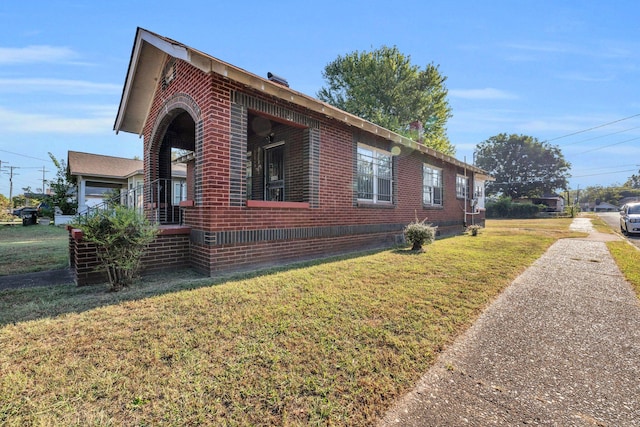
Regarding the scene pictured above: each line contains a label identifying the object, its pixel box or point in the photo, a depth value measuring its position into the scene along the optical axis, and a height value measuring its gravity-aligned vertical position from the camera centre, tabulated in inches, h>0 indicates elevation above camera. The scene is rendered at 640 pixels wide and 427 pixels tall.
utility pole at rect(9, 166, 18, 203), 2121.8 +242.7
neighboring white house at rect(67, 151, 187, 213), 742.5 +99.6
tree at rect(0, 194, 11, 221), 876.0 -14.4
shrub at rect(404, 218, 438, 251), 297.1 -28.3
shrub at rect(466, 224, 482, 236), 477.7 -39.0
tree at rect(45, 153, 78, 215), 778.2 +52.3
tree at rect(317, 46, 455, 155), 971.9 +436.0
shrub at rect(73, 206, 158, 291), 156.4 -15.5
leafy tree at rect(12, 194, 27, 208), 1686.9 +65.7
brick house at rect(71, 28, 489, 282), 195.9 +50.5
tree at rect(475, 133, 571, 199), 2124.8 +341.3
